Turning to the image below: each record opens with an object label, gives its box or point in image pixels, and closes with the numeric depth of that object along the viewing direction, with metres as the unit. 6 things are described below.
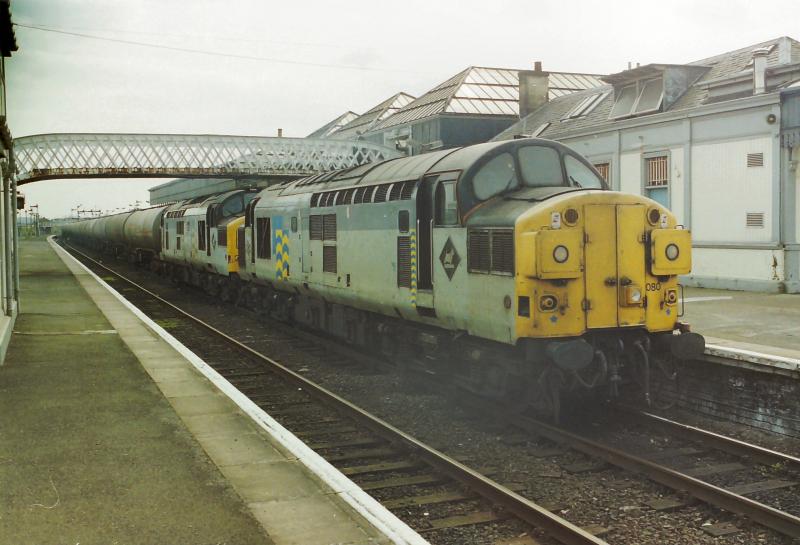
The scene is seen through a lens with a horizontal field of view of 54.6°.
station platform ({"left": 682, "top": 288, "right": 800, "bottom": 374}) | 10.33
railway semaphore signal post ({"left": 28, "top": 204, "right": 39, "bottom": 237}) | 135.38
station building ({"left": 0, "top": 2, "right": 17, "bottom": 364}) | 13.10
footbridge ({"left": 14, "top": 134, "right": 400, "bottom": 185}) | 41.06
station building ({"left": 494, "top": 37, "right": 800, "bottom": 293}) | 19.50
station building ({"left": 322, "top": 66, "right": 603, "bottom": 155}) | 42.28
